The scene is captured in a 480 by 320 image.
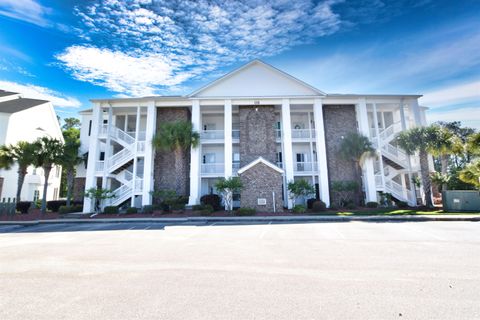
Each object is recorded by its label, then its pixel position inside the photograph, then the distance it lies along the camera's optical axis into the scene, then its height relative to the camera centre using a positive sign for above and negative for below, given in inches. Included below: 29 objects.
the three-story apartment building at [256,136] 856.9 +238.2
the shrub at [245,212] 708.5 -41.0
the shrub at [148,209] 776.3 -30.5
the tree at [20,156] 794.8 +153.7
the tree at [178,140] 810.2 +203.8
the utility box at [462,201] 693.9 -17.4
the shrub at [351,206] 767.4 -30.5
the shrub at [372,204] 781.9 -25.5
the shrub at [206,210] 716.7 -34.8
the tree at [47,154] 800.9 +158.4
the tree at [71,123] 1752.0 +573.6
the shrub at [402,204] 771.3 -28.4
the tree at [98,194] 770.8 +20.7
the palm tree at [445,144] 726.5 +155.7
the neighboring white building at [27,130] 972.6 +325.9
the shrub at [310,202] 818.2 -16.7
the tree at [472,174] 659.8 +58.9
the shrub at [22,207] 860.4 -19.8
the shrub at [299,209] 741.3 -36.3
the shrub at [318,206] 757.1 -28.6
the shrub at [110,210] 770.8 -31.6
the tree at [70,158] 836.0 +156.2
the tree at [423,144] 742.5 +161.9
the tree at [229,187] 764.0 +36.1
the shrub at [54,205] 949.2 -15.7
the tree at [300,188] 771.4 +30.1
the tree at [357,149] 802.8 +159.3
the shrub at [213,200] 815.1 -6.3
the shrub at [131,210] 762.2 -32.7
